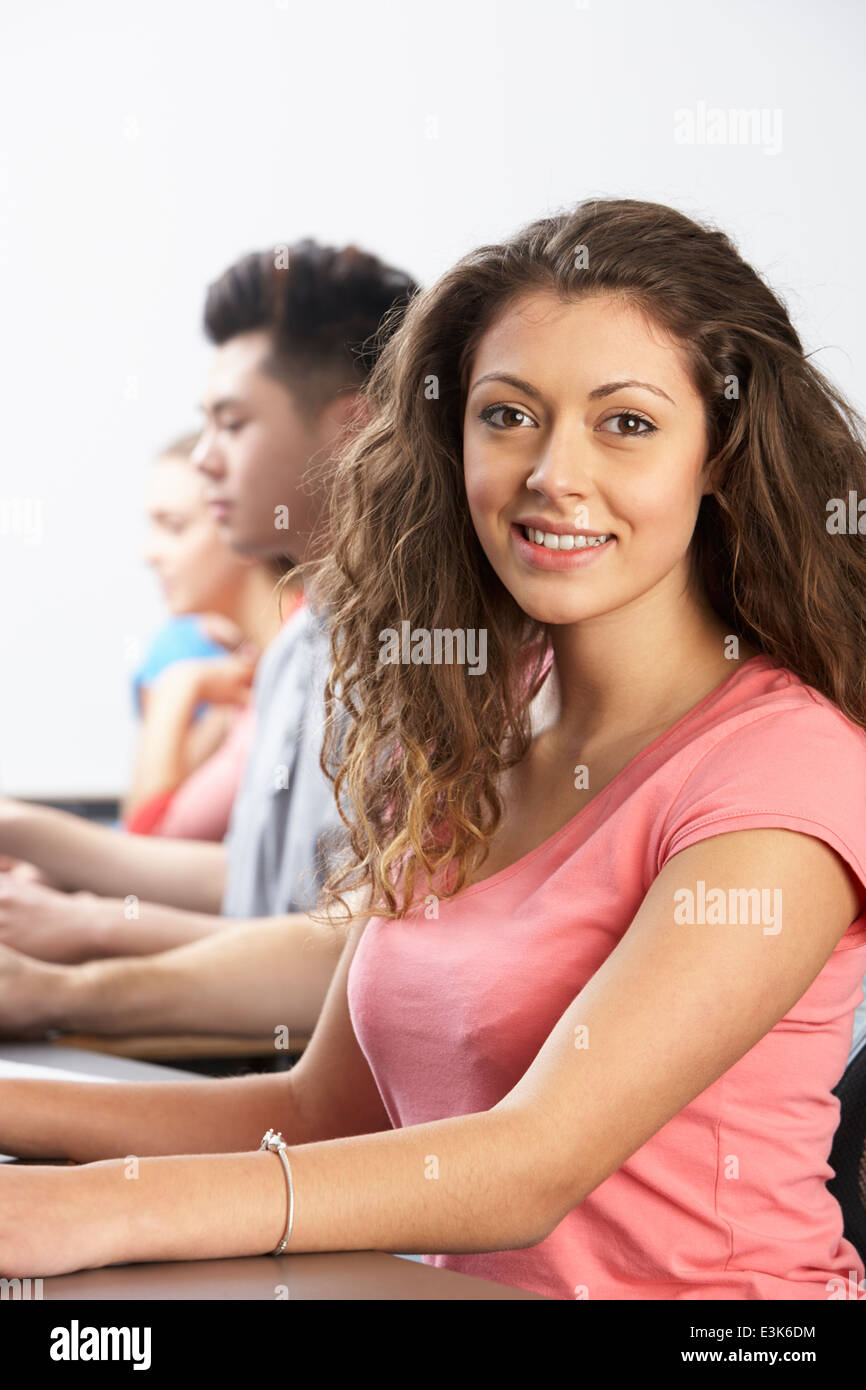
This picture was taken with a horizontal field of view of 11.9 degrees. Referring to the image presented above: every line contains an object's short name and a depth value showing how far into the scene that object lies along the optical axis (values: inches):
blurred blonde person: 139.8
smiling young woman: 71.7
